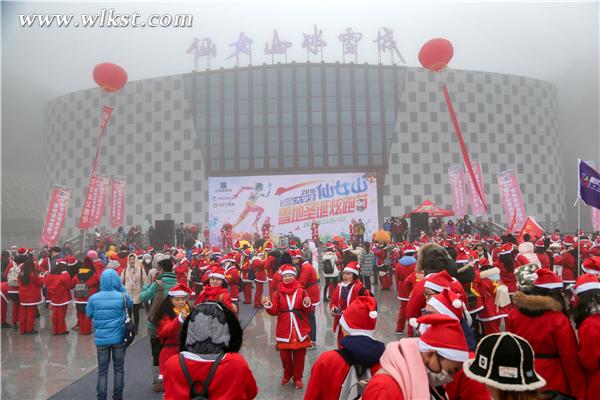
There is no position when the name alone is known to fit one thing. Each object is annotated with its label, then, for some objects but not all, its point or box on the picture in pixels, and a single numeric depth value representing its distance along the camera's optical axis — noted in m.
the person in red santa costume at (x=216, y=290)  5.60
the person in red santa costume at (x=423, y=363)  1.75
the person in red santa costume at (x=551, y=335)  3.23
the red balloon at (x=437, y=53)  15.69
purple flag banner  8.21
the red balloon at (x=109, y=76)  18.12
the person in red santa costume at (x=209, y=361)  2.42
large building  39.56
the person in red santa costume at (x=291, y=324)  5.68
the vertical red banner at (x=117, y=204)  31.98
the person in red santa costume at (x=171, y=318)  4.89
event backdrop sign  33.16
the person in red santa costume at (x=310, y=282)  8.15
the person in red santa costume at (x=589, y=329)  3.10
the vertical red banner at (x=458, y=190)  30.91
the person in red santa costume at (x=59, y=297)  9.44
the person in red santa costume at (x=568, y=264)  9.81
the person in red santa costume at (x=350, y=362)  2.56
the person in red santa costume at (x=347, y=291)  5.92
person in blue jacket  5.17
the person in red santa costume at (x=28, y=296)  9.57
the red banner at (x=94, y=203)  24.55
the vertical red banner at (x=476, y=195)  26.75
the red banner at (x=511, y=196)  24.89
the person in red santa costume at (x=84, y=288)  9.50
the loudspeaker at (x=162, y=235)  24.45
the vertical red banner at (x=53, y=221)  23.03
